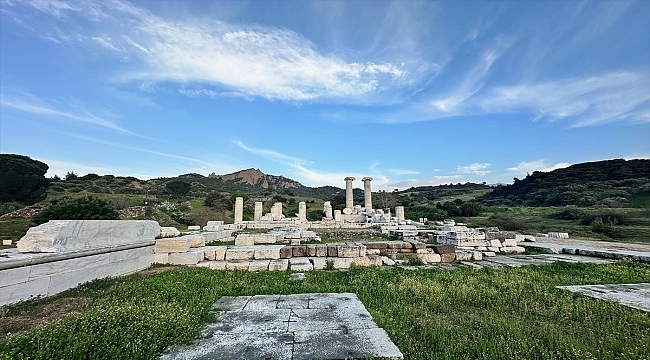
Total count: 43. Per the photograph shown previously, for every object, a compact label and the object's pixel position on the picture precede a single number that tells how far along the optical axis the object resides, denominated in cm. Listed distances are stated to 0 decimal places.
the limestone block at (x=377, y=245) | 1055
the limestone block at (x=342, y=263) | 881
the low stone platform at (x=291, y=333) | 320
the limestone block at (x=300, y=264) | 828
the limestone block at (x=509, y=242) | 1225
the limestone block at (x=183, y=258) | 888
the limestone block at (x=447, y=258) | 1002
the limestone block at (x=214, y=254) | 953
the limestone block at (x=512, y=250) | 1188
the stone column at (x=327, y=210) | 3303
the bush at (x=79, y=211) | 1501
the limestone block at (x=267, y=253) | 958
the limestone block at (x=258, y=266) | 830
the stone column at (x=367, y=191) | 3542
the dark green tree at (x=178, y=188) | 4893
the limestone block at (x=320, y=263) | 864
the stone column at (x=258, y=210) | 3005
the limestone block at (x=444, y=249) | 1022
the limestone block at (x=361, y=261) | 915
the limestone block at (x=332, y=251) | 966
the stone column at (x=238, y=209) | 2961
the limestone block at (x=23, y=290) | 450
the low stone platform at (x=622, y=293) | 500
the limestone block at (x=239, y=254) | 952
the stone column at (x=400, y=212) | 2988
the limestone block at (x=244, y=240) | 1185
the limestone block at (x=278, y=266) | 828
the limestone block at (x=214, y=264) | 854
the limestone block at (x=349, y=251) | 950
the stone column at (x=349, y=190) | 3622
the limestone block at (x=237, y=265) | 842
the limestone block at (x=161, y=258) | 888
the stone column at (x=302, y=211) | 3040
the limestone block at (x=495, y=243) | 1221
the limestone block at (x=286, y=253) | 989
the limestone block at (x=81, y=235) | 547
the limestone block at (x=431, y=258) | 992
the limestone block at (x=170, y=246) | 895
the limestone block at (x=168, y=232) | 1064
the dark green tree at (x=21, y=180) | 3021
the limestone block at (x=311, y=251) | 997
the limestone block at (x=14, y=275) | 450
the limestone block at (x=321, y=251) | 981
